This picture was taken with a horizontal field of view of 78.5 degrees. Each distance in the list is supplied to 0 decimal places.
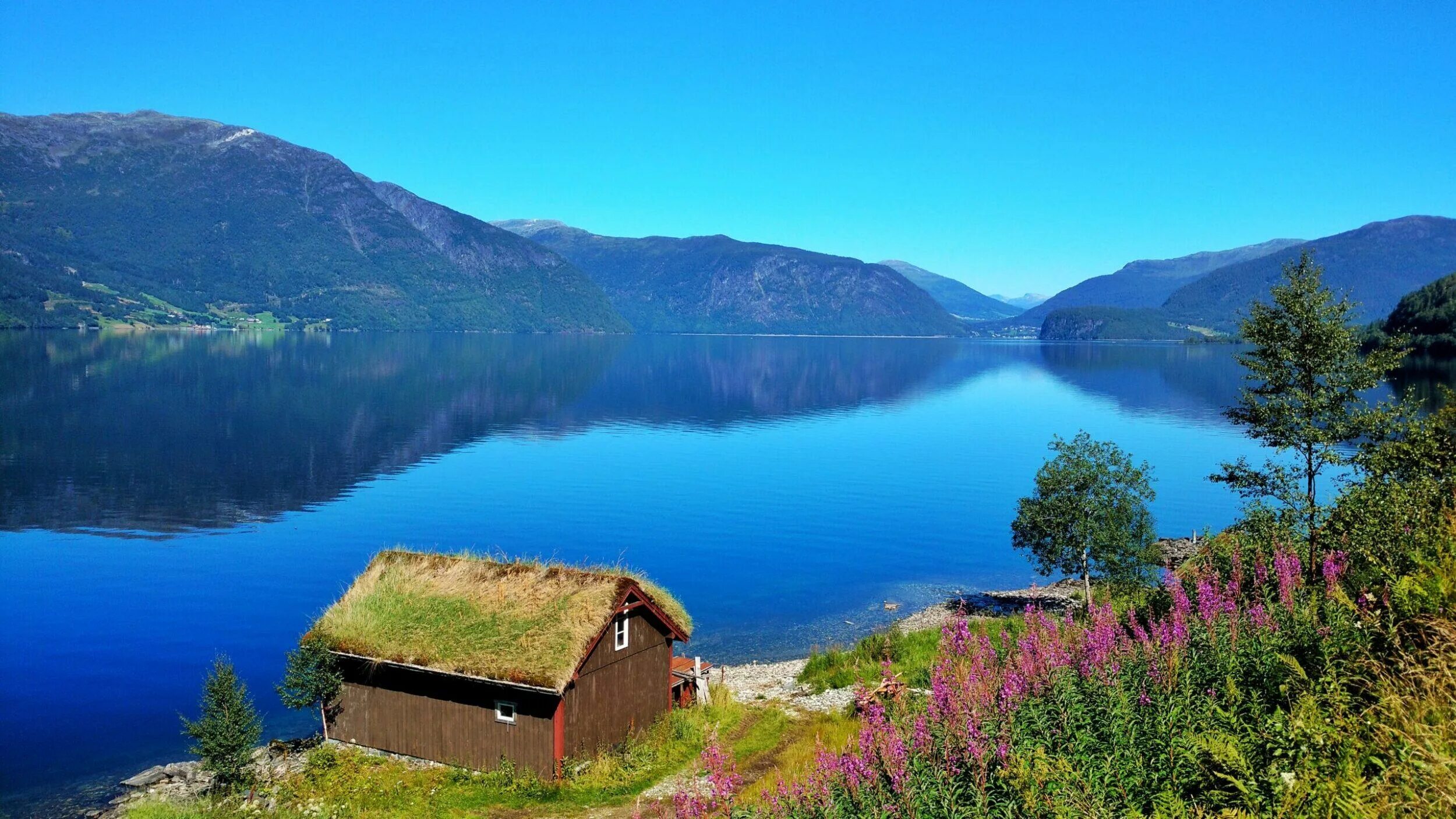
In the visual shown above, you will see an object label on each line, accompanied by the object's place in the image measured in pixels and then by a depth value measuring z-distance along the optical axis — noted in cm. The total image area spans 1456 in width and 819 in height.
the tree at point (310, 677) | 3052
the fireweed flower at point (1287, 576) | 1392
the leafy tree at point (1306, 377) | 3192
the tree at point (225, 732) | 2911
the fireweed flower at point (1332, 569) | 1356
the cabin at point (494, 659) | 2833
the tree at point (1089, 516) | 4912
